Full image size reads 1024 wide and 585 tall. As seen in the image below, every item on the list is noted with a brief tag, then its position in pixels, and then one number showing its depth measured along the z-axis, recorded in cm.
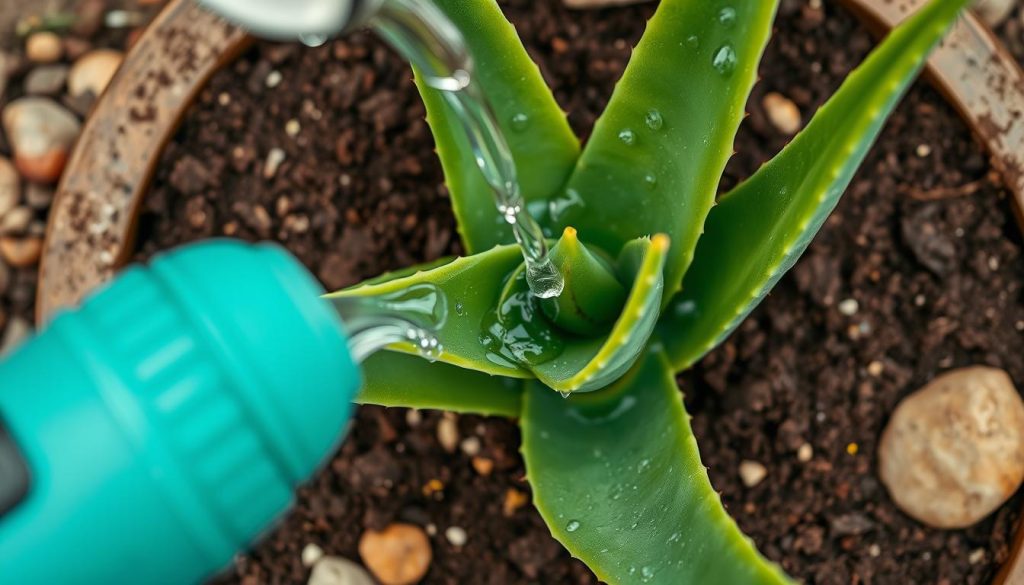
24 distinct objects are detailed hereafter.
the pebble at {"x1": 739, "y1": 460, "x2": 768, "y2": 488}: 57
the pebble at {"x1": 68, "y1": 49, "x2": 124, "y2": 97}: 63
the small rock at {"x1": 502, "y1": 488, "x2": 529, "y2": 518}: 57
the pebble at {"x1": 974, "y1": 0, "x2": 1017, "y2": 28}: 60
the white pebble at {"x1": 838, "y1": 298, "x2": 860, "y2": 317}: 57
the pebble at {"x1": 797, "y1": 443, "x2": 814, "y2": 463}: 57
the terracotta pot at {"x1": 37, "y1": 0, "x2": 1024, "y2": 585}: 57
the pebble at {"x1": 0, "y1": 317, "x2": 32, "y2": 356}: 63
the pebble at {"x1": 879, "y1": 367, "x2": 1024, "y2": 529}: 55
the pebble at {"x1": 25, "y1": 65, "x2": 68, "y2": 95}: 63
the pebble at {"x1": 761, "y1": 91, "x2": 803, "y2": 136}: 58
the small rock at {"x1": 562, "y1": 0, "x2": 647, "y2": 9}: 58
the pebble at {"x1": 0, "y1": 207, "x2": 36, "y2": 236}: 62
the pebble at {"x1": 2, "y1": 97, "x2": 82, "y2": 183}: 62
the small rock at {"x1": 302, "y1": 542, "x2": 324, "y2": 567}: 58
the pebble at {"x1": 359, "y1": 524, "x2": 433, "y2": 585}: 57
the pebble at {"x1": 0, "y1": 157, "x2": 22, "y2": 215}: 62
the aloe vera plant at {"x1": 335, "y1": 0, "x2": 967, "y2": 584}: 47
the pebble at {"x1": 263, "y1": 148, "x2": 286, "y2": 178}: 59
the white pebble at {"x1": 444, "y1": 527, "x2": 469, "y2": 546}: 57
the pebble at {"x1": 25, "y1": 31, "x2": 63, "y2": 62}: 63
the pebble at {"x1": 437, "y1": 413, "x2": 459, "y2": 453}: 58
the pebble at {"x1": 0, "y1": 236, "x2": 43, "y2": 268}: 62
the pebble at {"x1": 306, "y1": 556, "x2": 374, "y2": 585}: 57
